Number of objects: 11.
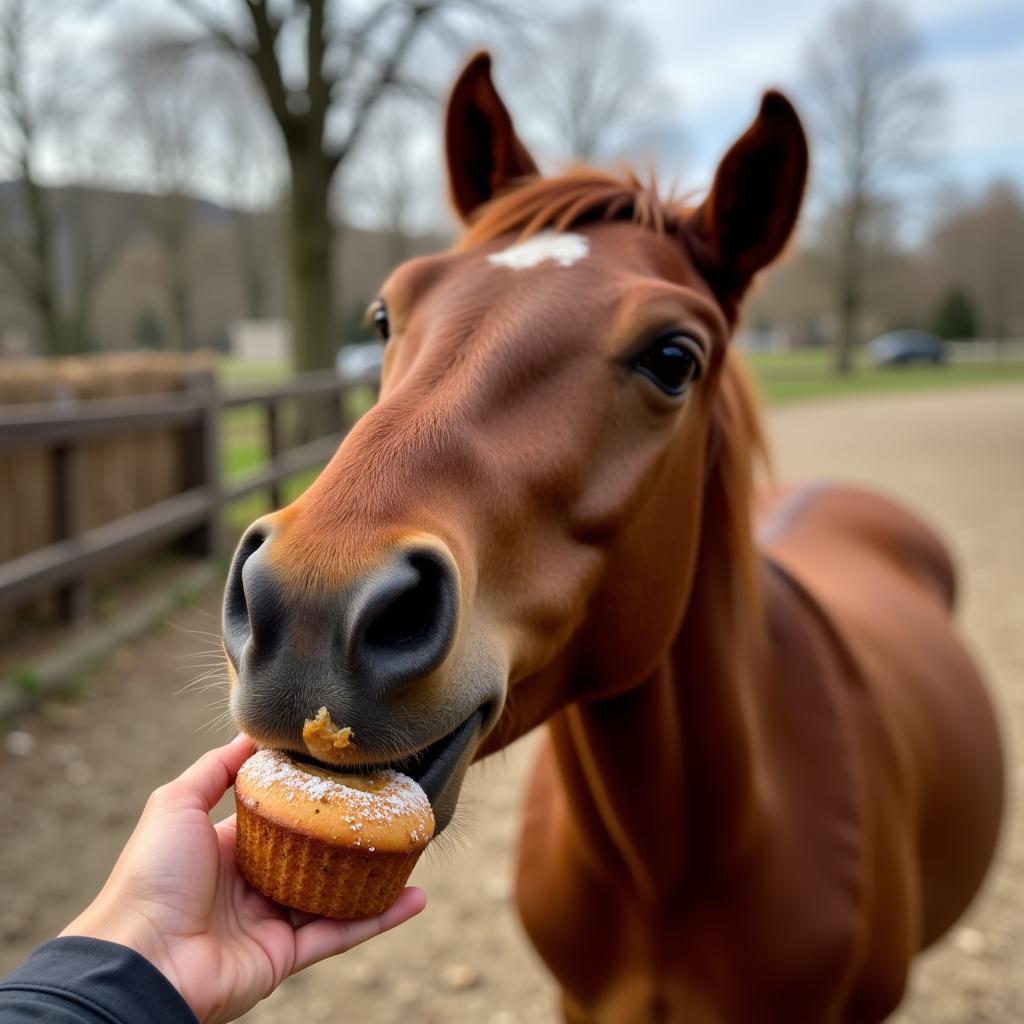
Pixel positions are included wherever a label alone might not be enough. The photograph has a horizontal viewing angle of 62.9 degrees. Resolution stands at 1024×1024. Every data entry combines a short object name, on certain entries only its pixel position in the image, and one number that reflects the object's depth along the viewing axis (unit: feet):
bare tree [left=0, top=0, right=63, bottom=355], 58.39
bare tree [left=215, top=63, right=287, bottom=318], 91.09
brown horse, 3.33
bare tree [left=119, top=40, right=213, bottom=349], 51.49
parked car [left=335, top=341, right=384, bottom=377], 114.01
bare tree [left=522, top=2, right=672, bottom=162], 107.55
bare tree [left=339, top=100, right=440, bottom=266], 106.83
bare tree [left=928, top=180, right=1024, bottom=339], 144.56
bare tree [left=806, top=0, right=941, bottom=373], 106.83
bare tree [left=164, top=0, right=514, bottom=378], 33.60
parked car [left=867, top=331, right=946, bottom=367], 139.95
